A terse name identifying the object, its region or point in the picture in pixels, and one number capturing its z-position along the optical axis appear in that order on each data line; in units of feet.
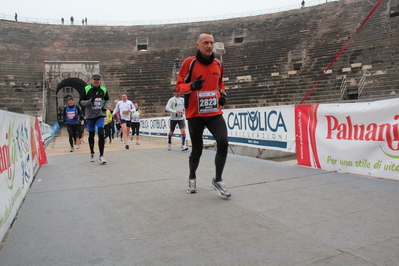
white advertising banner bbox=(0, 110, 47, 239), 10.76
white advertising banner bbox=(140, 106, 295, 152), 23.52
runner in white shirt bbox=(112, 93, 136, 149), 37.96
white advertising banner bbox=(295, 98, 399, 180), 16.58
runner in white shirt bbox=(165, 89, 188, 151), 32.89
